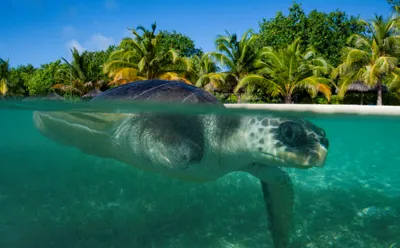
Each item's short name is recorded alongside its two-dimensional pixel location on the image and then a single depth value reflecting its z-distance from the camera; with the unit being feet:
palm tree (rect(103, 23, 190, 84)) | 78.33
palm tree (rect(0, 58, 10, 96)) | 117.19
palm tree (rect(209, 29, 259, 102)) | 86.38
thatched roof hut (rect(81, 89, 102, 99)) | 93.61
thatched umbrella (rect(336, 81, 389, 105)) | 80.75
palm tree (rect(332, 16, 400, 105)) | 69.00
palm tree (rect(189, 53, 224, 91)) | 83.82
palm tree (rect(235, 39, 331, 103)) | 74.54
